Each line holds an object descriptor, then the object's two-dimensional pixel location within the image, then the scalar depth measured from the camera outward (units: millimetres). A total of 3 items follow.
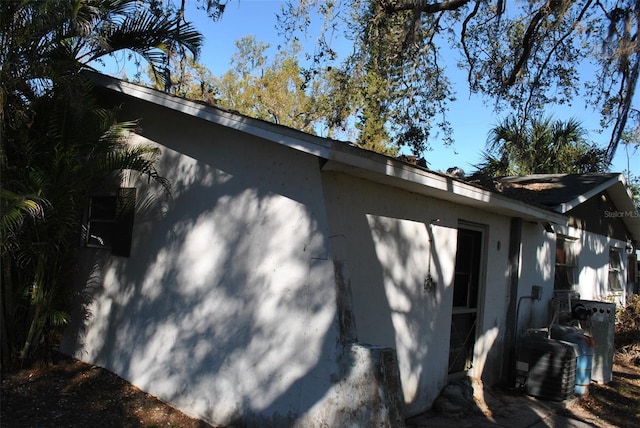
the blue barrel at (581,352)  7734
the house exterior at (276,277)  4832
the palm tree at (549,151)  19438
